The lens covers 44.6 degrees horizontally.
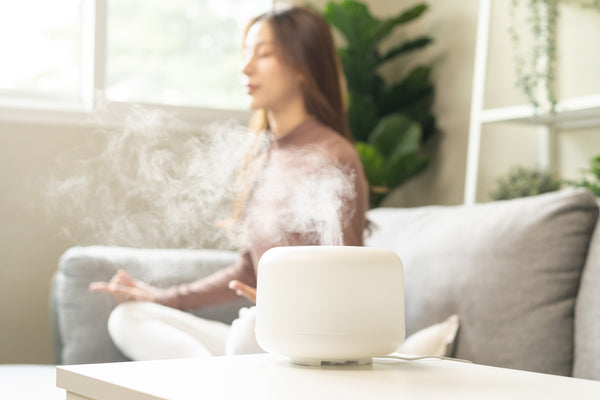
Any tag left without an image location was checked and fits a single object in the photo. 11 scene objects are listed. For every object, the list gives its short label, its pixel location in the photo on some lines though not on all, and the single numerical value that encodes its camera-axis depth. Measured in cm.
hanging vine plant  257
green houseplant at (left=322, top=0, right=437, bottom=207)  304
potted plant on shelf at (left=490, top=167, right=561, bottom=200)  266
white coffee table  68
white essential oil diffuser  83
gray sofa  153
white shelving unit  264
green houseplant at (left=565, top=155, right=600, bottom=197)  211
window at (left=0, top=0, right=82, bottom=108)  291
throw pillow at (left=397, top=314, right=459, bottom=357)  162
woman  170
